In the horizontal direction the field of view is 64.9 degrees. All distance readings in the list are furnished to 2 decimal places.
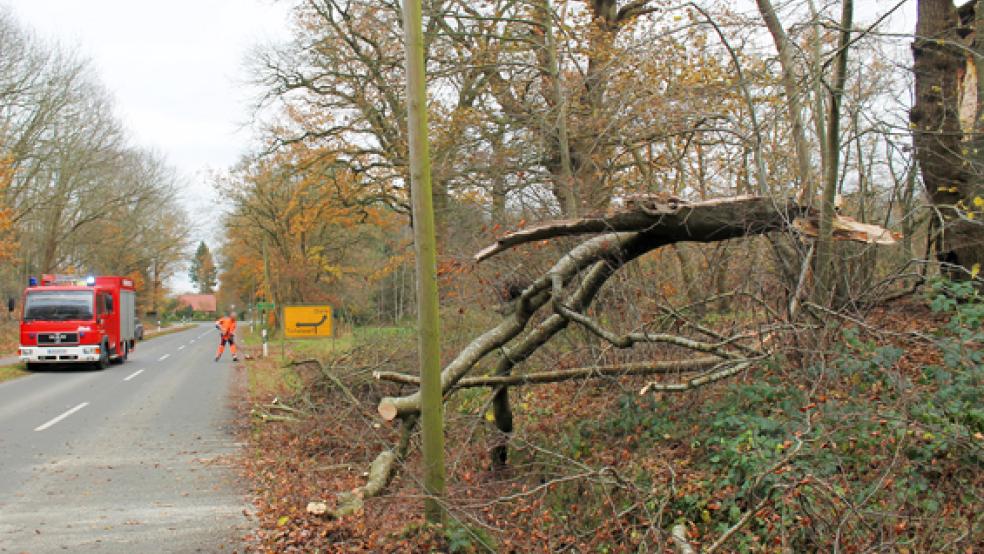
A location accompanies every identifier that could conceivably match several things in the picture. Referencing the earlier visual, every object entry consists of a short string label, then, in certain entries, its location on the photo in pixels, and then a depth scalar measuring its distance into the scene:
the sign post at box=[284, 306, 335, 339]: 22.92
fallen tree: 6.86
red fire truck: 22.28
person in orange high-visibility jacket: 27.61
